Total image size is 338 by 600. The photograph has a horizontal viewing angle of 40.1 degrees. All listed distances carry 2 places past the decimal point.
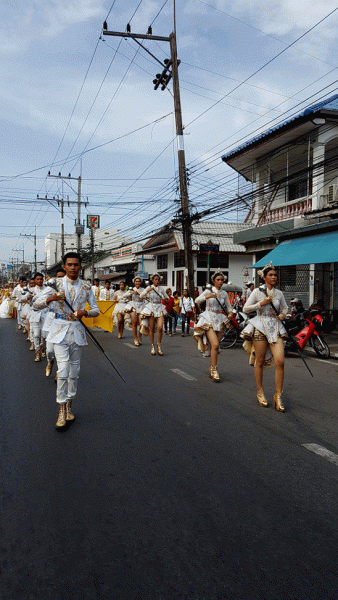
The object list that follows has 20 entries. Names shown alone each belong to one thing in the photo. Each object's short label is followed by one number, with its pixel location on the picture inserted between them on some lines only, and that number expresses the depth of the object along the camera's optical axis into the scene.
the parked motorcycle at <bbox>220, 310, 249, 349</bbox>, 12.48
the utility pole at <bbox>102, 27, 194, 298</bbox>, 17.91
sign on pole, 38.72
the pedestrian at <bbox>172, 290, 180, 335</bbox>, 16.15
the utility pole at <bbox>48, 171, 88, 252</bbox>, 38.41
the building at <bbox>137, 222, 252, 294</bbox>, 31.03
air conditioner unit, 14.20
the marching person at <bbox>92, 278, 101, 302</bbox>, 19.77
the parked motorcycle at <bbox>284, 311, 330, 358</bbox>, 10.45
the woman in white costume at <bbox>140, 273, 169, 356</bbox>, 11.10
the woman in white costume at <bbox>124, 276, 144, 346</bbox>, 12.71
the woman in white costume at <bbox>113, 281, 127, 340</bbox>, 14.75
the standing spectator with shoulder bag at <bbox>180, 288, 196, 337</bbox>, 15.61
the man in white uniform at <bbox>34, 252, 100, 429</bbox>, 5.02
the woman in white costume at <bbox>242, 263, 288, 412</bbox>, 6.00
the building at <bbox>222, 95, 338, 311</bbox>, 14.29
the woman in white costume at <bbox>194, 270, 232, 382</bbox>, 7.77
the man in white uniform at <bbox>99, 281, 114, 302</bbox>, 18.38
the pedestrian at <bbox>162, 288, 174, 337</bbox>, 15.23
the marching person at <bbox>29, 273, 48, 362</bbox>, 9.54
